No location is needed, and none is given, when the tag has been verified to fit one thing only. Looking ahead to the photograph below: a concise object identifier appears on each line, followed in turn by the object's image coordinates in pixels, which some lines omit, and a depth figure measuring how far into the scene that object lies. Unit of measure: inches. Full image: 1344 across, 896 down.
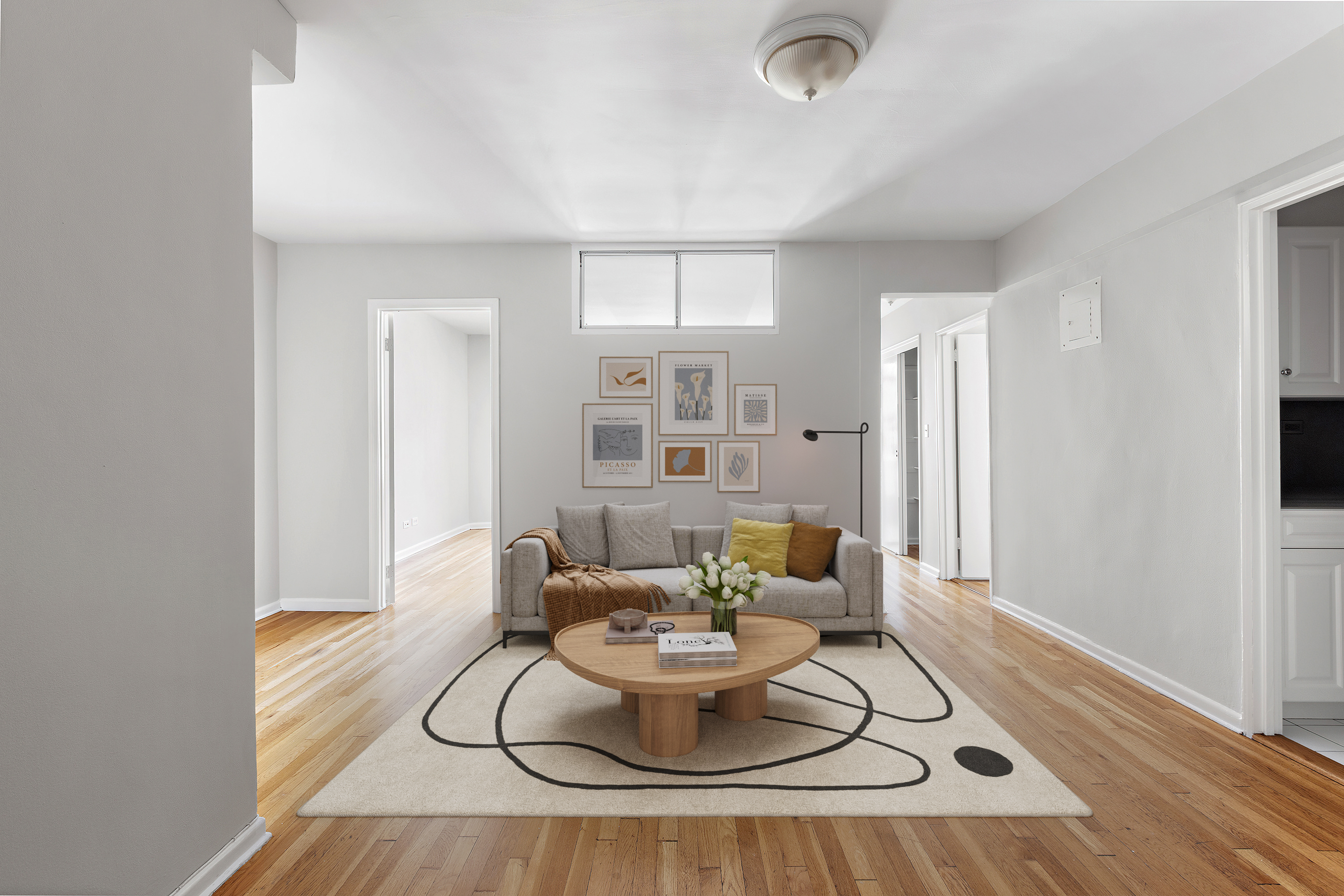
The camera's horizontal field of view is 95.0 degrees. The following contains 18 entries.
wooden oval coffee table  92.4
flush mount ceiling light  87.3
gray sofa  149.2
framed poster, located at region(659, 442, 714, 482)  188.4
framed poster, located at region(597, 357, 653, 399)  188.4
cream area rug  83.9
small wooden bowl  111.6
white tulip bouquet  107.7
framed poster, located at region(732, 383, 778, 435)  188.4
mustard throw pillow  158.4
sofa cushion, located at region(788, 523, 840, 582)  155.7
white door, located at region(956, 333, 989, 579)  218.7
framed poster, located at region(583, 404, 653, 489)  188.1
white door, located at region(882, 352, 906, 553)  269.1
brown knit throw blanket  144.7
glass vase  110.5
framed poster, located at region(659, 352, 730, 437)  188.7
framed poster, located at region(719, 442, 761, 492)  187.8
